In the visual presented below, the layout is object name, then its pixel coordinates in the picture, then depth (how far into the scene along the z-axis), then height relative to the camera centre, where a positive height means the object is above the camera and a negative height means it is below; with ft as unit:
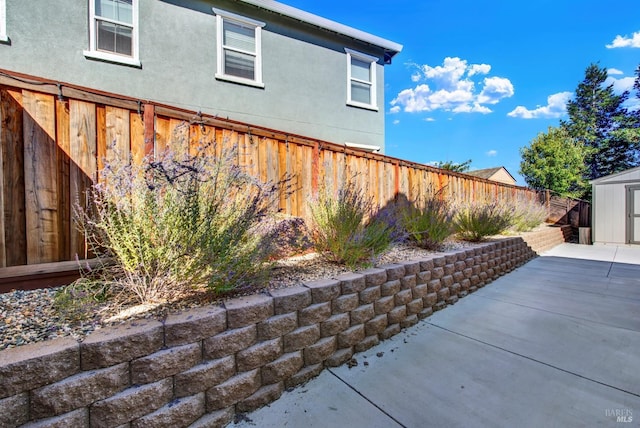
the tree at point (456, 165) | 74.95 +12.49
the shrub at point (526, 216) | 23.34 -0.60
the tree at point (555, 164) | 48.44 +8.14
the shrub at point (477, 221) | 16.16 -0.71
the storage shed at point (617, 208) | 28.02 +0.06
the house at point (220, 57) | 15.11 +10.25
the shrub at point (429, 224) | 12.91 -0.64
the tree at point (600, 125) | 58.39 +18.78
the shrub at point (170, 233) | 5.68 -0.44
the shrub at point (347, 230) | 9.05 -0.66
